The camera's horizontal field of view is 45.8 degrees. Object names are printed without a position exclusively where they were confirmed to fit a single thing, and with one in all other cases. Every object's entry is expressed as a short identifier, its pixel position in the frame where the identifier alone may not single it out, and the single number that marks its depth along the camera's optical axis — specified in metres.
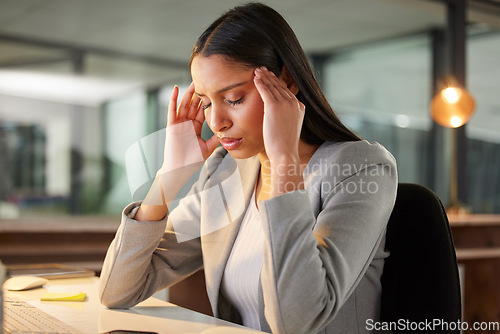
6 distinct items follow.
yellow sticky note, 1.30
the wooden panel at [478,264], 3.38
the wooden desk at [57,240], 2.90
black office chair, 1.19
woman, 1.04
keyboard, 1.01
